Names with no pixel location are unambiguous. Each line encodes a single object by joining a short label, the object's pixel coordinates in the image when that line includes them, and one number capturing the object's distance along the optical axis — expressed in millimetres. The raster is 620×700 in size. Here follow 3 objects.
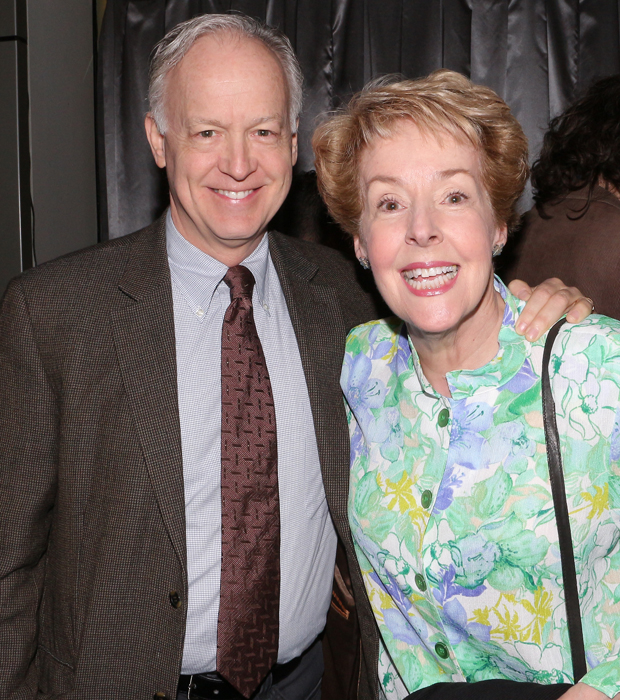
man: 1412
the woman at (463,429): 1189
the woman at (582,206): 1573
